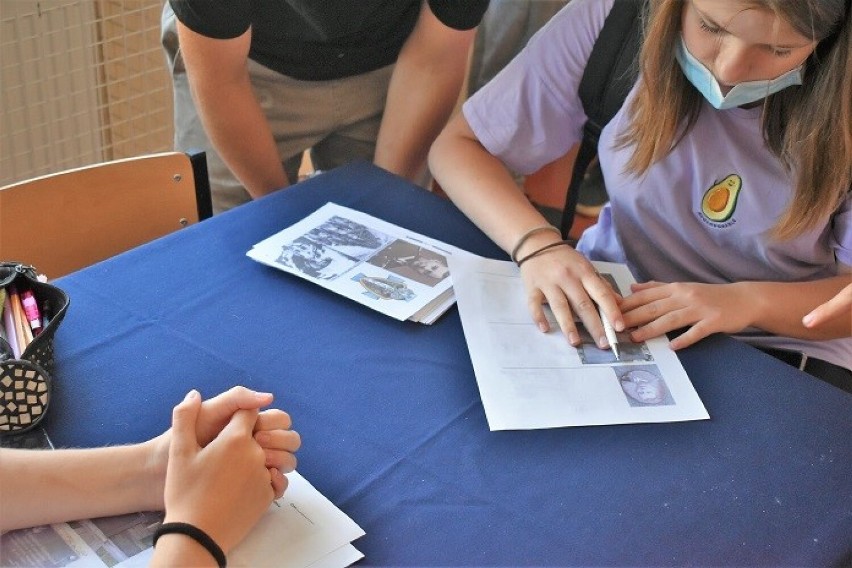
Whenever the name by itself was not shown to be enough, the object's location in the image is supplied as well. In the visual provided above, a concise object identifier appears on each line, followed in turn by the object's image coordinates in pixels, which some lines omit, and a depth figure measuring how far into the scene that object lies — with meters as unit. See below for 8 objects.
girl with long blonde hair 1.12
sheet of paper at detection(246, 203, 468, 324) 1.14
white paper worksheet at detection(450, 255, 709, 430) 0.99
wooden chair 1.29
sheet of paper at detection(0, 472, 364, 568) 0.78
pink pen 0.98
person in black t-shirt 1.47
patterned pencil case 0.89
